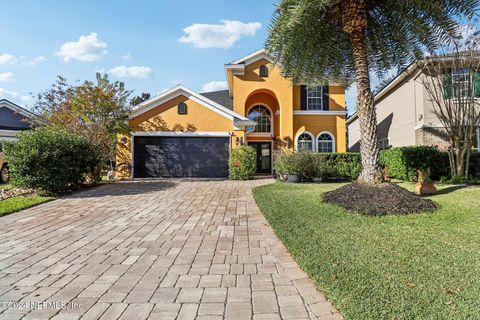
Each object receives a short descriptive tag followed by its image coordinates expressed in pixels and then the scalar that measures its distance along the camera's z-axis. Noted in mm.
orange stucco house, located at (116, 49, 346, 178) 17328
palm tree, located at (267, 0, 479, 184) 7848
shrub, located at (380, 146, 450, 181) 13125
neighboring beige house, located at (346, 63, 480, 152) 14547
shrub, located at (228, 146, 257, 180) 16047
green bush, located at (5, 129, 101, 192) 10016
